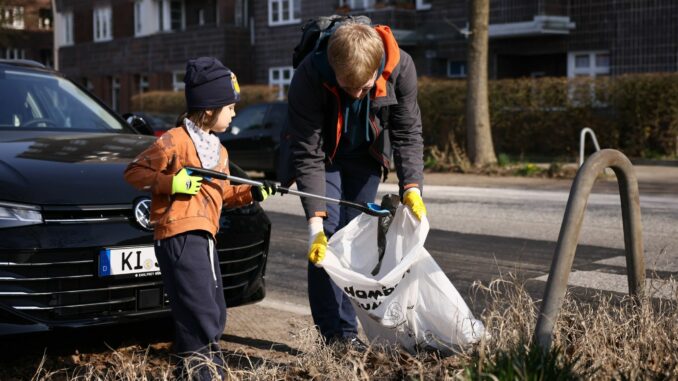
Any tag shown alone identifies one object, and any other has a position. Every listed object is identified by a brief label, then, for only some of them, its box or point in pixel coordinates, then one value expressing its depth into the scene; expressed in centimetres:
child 388
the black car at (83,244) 443
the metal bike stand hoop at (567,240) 353
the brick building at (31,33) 5388
